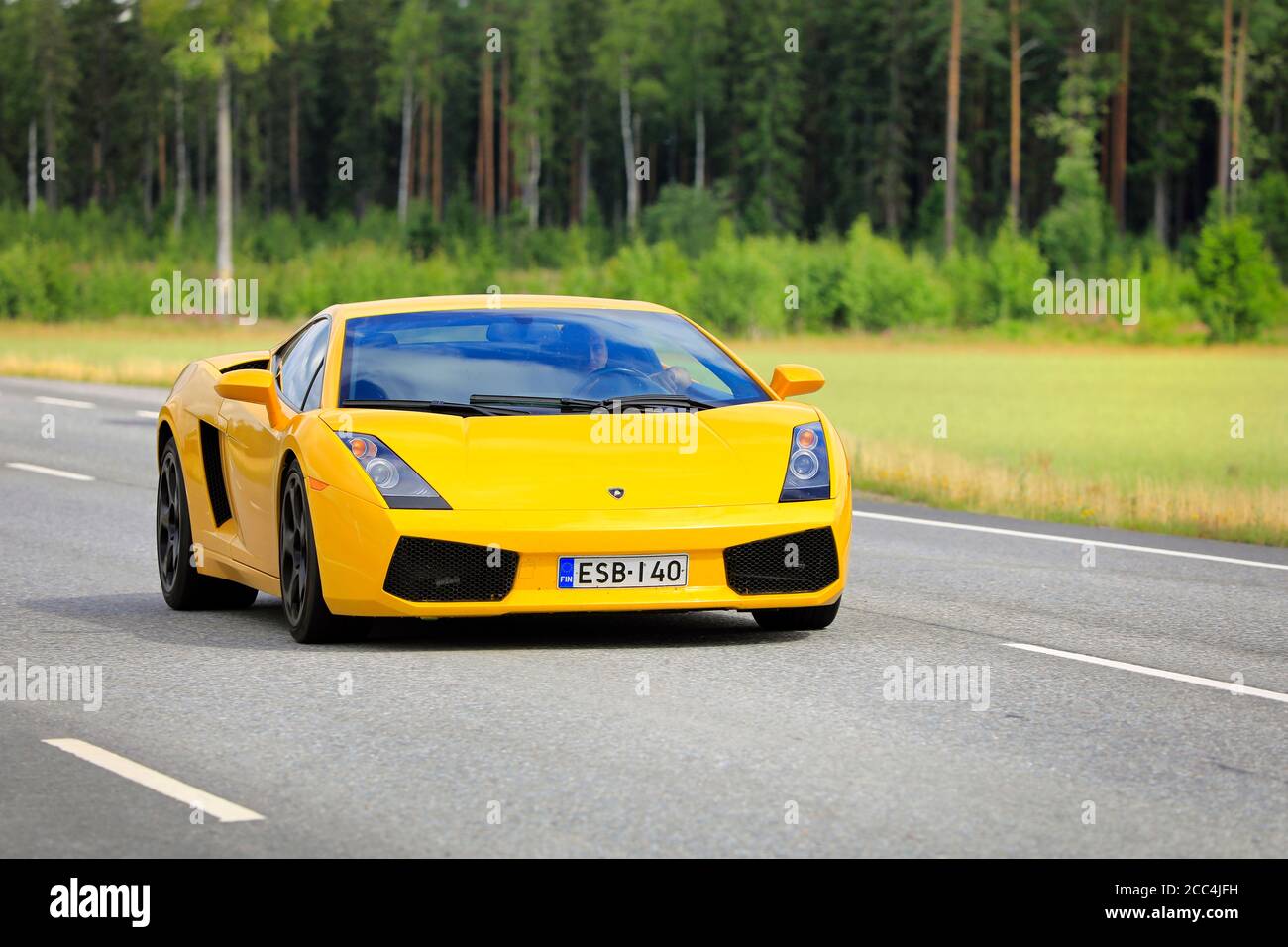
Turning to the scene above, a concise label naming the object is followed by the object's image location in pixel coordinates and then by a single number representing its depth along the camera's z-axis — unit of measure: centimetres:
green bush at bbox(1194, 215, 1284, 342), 5969
